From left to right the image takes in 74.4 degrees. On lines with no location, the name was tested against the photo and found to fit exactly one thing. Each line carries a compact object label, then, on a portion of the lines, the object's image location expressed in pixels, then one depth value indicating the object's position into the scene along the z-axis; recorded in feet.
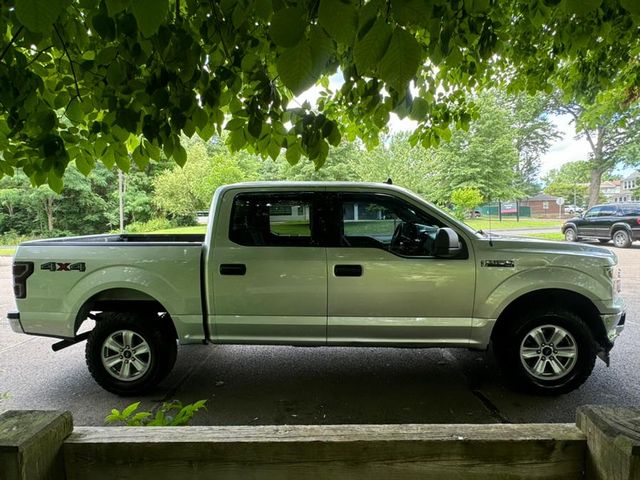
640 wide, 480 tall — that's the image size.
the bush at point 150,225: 93.86
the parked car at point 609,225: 53.42
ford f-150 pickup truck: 12.80
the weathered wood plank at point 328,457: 3.84
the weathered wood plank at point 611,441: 3.25
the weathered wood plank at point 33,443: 3.34
